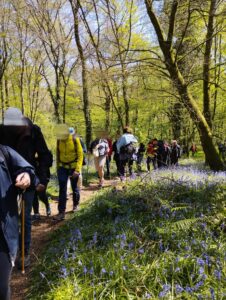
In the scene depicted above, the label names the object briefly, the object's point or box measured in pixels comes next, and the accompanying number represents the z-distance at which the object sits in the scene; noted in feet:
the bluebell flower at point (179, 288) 9.64
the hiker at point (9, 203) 7.56
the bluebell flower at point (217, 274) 9.89
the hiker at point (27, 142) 13.65
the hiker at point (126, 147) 31.55
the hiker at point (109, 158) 41.73
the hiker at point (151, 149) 43.34
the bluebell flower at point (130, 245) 12.61
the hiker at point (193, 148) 88.84
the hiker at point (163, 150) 45.97
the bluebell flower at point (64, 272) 11.06
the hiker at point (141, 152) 46.55
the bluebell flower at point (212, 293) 9.04
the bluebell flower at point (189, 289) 9.59
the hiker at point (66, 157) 20.56
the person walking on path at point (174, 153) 47.80
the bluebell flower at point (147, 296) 9.64
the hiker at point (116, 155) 37.40
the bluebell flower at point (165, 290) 9.30
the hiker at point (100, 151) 32.17
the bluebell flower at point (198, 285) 9.72
